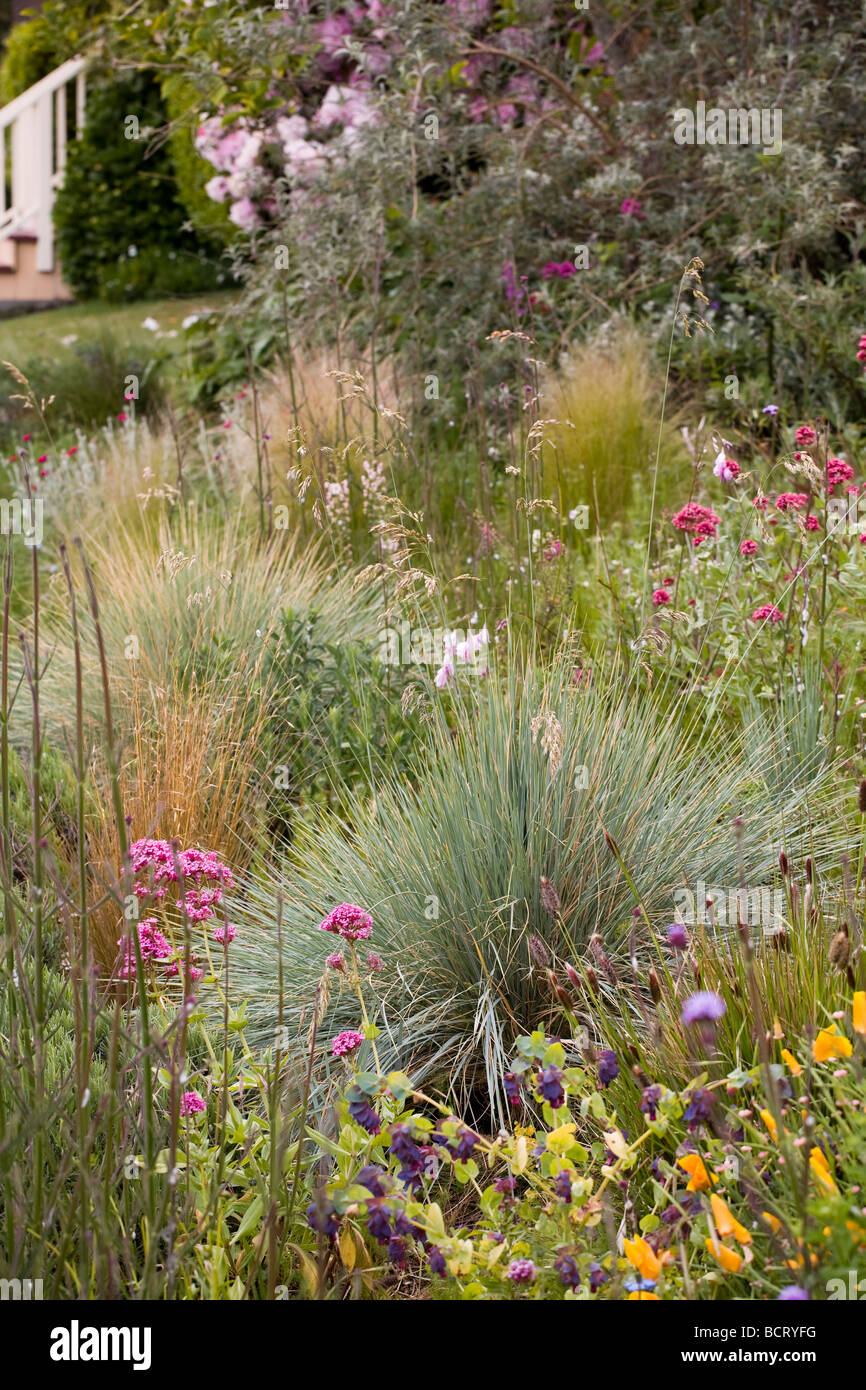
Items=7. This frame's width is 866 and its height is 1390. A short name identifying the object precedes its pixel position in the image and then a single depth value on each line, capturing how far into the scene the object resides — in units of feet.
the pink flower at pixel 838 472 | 10.05
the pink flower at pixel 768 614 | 9.98
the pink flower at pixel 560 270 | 22.80
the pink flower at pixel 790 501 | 10.21
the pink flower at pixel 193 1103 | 6.19
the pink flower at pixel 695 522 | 10.50
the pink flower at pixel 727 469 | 10.09
